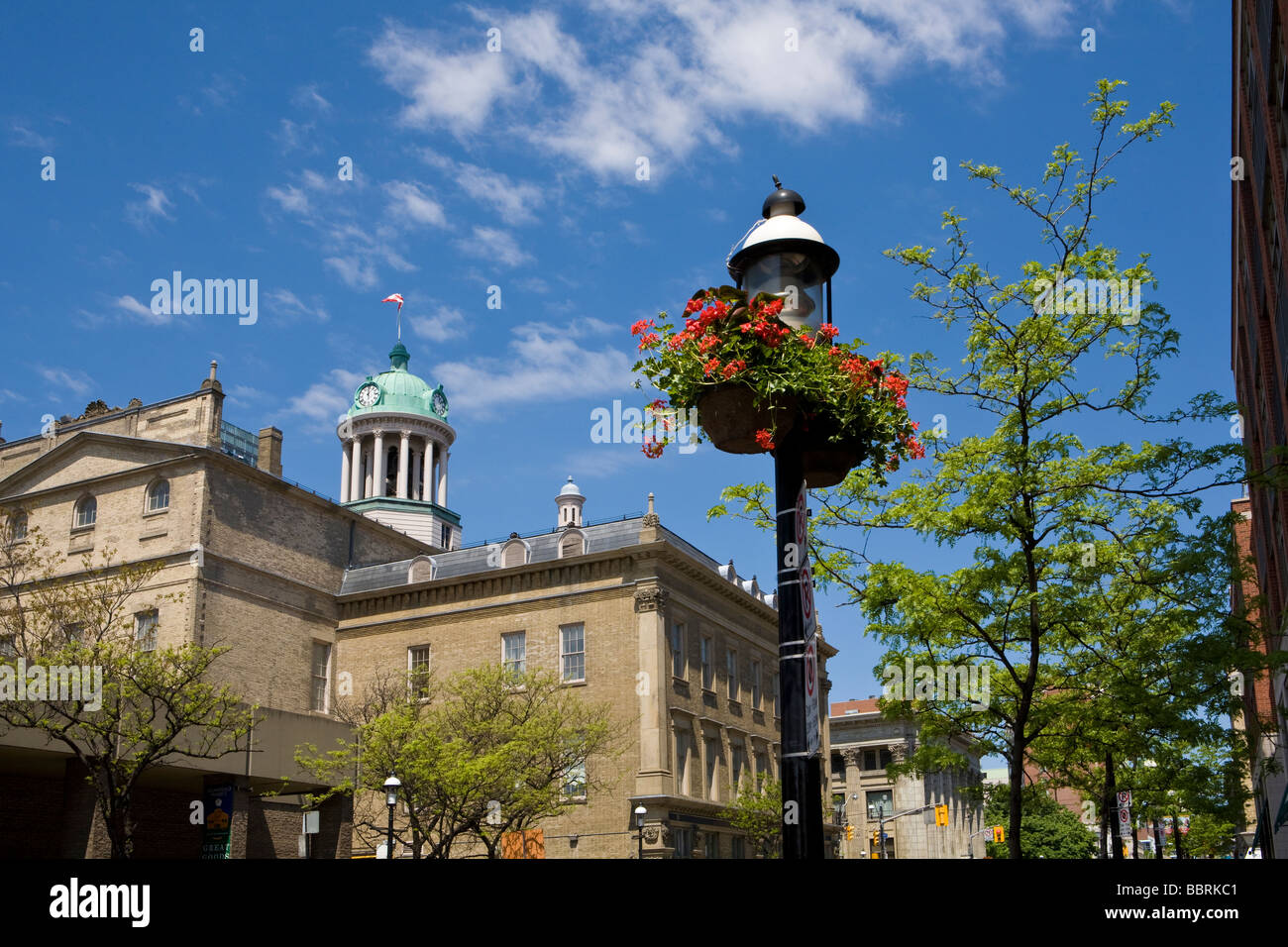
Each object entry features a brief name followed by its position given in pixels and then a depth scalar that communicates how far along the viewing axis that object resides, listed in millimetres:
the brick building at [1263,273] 21188
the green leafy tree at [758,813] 50000
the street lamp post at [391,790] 31156
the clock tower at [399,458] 73000
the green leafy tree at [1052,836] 94438
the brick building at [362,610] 45062
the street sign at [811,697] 6273
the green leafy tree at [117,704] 29703
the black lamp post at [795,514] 6121
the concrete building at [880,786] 89750
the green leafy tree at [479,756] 37594
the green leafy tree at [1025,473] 15109
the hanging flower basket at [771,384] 6895
